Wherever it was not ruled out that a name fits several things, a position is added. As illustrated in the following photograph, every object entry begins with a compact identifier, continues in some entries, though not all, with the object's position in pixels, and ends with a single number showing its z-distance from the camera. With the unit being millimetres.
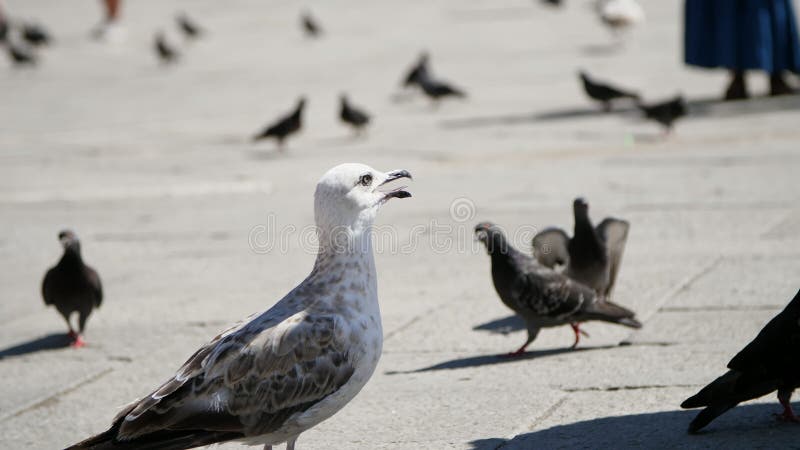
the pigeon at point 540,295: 5934
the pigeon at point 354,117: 14180
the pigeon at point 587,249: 6410
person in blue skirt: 13828
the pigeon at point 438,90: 16656
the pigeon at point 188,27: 25625
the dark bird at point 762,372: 4457
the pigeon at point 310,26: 25266
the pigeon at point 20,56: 23844
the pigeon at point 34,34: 25812
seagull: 4086
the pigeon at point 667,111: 12477
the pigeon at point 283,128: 13680
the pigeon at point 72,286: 6695
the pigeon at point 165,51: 23172
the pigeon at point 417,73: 16969
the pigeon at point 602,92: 14570
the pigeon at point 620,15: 20328
